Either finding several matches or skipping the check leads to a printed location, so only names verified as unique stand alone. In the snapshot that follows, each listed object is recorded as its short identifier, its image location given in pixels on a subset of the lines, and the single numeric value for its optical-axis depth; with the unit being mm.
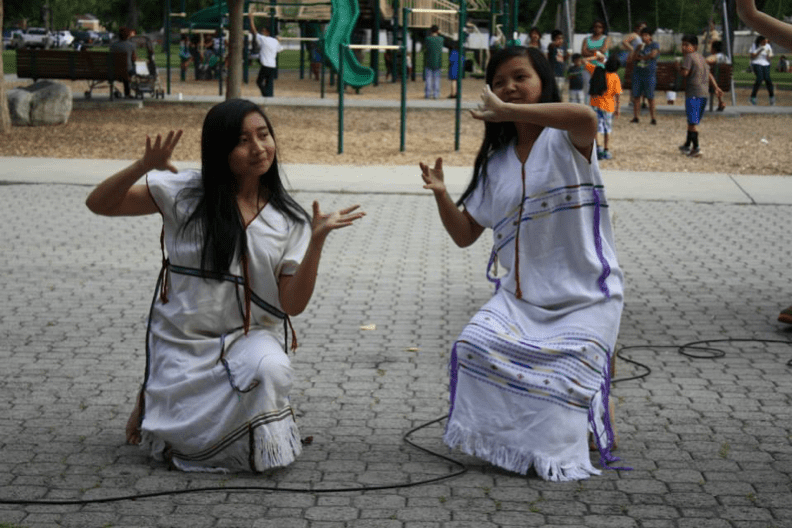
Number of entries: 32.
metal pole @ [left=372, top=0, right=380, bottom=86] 29453
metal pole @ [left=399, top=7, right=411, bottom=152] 15859
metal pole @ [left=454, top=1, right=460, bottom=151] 15816
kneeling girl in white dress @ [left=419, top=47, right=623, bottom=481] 4285
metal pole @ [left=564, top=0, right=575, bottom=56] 26061
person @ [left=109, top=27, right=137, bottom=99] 24202
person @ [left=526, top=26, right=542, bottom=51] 19402
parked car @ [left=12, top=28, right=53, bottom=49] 67000
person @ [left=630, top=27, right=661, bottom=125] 19859
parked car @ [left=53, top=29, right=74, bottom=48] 71356
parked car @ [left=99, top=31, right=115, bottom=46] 78288
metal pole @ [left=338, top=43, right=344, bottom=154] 15767
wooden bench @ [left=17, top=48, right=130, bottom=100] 23359
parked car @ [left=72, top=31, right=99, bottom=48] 70788
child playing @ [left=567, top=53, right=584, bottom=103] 18422
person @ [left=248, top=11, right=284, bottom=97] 23875
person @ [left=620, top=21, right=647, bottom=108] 17356
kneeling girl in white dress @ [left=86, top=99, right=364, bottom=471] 4285
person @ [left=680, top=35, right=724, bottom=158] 13844
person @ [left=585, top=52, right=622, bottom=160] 15773
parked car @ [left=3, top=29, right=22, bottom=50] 70538
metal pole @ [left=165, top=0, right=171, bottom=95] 25781
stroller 24406
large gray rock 18453
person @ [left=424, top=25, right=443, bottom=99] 25641
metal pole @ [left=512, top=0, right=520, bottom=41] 15320
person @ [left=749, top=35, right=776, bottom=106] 26672
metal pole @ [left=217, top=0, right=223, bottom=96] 24586
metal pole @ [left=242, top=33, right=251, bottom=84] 30547
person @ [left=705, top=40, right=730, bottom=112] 18080
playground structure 16281
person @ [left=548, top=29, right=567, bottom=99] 21206
